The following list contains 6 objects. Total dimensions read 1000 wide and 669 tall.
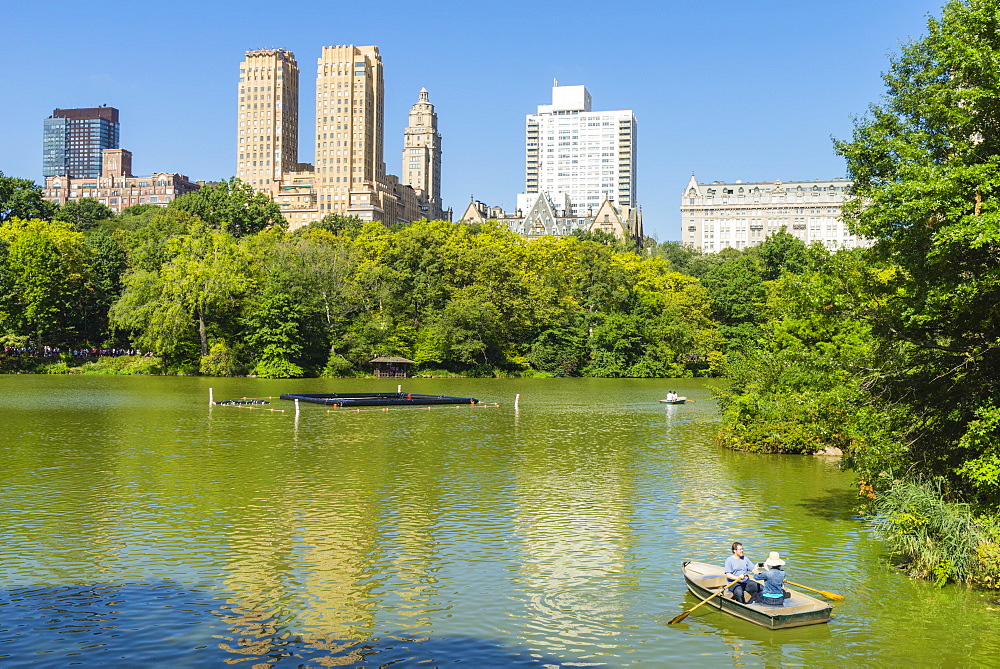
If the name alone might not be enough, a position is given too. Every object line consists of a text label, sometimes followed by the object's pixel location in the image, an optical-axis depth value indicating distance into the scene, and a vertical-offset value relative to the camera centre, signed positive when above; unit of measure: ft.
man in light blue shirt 56.54 -14.23
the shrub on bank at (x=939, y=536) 60.29 -12.95
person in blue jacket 55.36 -14.70
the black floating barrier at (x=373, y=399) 203.72 -12.35
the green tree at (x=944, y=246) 58.34 +7.18
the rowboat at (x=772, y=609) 54.08 -15.95
